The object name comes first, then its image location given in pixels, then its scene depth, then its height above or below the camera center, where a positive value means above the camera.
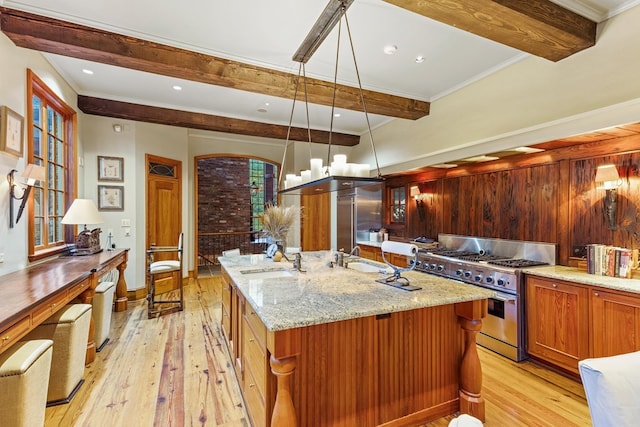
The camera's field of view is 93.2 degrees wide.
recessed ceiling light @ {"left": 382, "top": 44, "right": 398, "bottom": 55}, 2.95 +1.65
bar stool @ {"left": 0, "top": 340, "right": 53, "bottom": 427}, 1.57 -0.90
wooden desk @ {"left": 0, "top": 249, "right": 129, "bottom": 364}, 1.66 -0.51
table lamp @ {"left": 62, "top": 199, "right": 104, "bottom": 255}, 3.39 -0.03
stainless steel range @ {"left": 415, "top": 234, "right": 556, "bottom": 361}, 2.89 -0.63
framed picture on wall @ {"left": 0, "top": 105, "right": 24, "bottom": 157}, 2.39 +0.72
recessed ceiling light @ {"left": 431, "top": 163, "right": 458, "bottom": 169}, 3.99 +0.67
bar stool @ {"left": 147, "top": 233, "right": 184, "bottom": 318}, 4.11 -0.74
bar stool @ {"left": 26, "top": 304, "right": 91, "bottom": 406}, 2.25 -1.00
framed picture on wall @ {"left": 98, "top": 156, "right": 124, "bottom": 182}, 4.68 +0.76
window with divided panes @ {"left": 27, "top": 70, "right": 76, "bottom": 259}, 3.05 +0.68
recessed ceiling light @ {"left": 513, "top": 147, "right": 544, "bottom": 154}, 3.05 +0.67
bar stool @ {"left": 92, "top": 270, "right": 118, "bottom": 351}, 3.06 -0.99
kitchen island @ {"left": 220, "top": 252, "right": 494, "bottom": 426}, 1.61 -0.84
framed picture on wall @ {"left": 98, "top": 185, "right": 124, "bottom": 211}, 4.68 +0.30
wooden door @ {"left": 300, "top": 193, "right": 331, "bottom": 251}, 6.53 -0.16
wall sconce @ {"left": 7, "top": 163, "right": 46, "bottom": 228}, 2.60 +0.32
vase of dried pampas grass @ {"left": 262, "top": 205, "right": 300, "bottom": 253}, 3.50 -0.08
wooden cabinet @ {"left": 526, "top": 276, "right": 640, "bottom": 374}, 2.22 -0.87
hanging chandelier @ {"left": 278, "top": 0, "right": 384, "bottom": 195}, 2.05 +0.39
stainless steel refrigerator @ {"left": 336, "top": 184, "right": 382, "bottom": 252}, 5.83 +0.03
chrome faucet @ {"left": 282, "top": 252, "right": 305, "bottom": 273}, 2.85 -0.46
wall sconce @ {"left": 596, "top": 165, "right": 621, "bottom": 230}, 2.62 +0.23
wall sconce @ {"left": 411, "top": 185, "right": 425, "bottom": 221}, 4.89 +0.26
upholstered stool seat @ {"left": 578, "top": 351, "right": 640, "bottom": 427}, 0.88 -0.53
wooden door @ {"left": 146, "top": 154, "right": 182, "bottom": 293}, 5.28 +0.19
